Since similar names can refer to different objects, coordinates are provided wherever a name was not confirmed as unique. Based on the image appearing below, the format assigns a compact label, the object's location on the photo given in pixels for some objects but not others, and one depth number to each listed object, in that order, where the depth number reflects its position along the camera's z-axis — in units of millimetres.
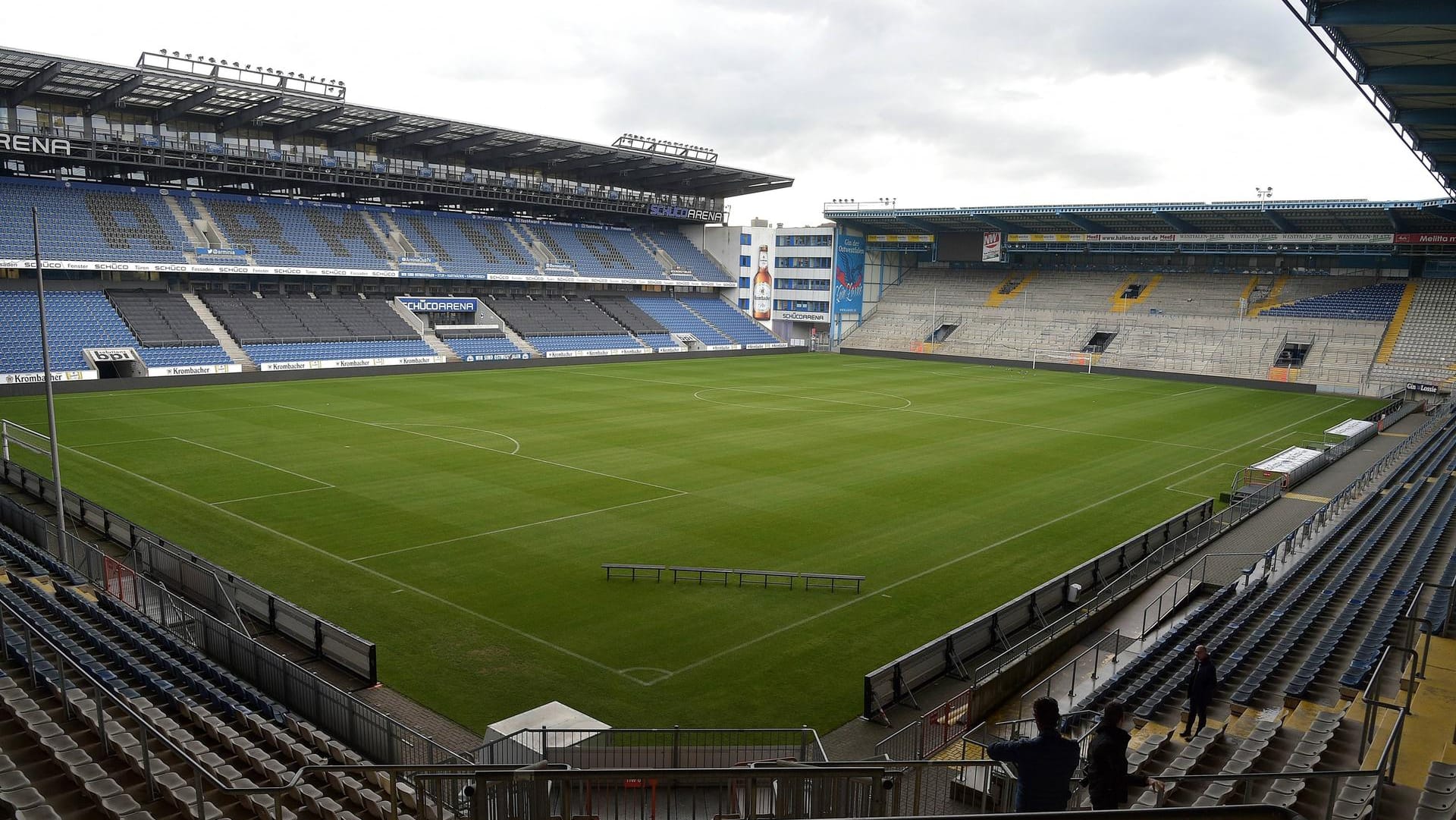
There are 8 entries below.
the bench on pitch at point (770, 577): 19000
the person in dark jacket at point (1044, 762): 6867
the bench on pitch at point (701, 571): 19172
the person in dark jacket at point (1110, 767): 7258
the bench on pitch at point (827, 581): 18891
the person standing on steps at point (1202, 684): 10961
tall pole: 18000
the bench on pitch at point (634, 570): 19203
